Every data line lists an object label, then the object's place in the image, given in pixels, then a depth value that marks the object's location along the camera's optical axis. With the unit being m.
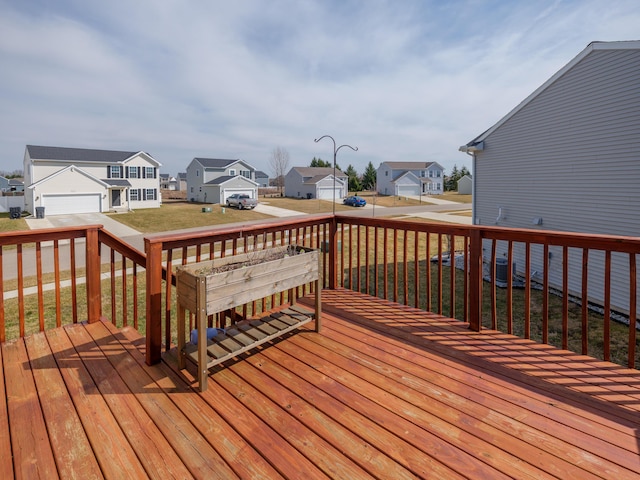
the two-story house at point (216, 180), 33.24
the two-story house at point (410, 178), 45.44
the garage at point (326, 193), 41.31
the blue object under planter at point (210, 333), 2.70
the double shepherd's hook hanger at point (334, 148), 18.12
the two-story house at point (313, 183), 41.31
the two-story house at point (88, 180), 23.09
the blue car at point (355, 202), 34.19
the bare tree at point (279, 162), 52.41
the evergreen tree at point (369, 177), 53.03
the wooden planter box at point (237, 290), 2.17
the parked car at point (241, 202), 28.70
